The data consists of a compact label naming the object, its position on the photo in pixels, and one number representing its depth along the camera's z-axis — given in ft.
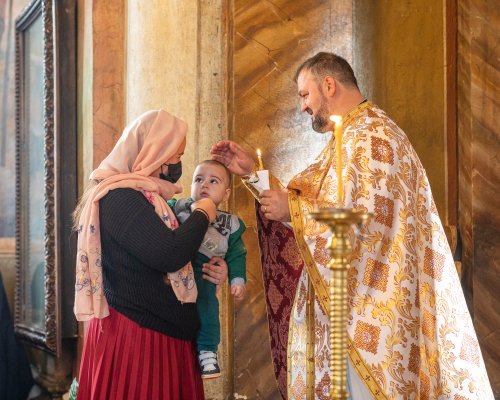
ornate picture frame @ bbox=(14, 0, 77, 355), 17.37
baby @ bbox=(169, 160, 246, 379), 10.88
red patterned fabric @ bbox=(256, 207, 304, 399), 11.68
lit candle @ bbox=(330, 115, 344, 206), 6.31
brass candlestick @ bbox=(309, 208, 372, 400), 6.16
